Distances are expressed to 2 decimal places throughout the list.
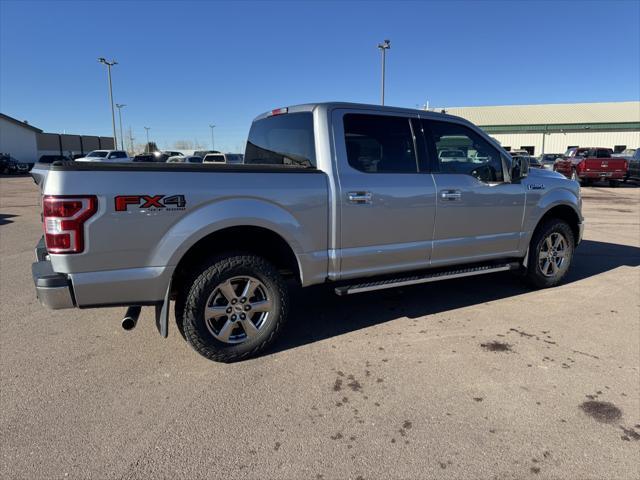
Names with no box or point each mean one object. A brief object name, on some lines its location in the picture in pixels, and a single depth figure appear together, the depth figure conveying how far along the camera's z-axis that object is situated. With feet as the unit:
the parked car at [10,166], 120.06
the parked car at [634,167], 69.00
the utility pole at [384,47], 103.76
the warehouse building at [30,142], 149.51
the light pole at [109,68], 152.14
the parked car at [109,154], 101.67
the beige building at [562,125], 165.68
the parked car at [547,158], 117.39
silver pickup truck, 9.87
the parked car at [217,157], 92.13
